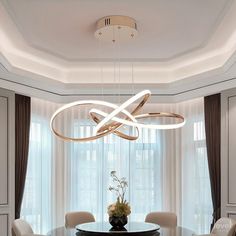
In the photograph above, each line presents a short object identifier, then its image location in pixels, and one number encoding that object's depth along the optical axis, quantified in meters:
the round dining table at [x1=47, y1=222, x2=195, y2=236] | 3.07
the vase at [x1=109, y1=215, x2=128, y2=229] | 3.29
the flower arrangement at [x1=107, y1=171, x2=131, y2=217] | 3.30
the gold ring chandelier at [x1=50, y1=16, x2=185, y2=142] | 3.09
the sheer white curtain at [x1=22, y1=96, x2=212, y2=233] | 4.84
